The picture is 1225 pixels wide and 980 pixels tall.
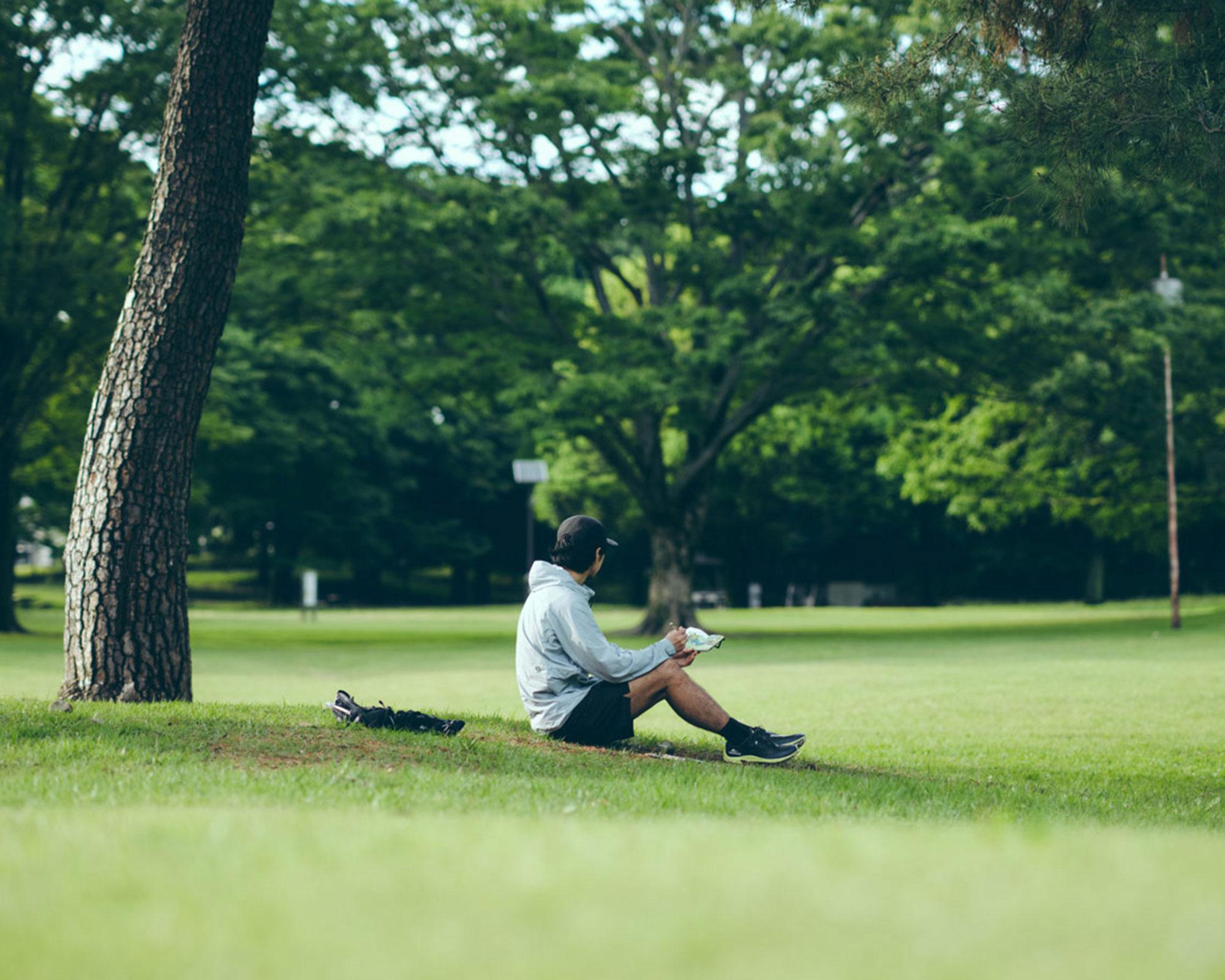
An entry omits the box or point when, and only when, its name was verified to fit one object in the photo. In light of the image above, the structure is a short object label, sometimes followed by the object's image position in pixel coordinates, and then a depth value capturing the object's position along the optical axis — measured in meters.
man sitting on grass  8.65
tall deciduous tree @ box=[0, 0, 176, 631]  28.09
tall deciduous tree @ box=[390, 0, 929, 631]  27.81
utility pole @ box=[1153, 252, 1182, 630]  28.48
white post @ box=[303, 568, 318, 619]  44.69
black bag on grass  9.25
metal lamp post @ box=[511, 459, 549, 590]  40.56
